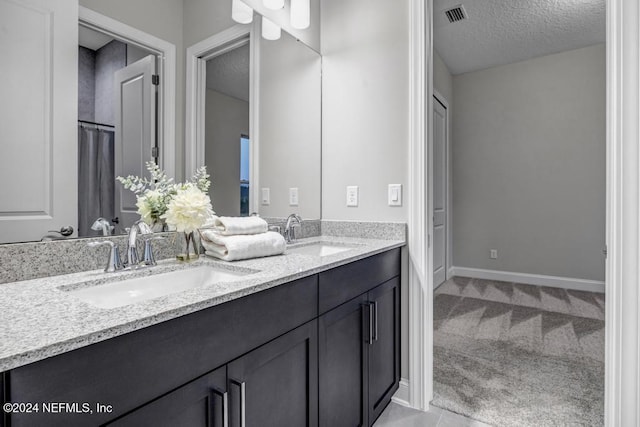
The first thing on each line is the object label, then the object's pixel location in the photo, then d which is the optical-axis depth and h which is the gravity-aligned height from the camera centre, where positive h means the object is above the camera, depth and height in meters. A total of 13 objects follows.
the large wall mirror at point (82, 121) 0.98 +0.31
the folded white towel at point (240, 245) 1.31 -0.13
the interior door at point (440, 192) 4.12 +0.23
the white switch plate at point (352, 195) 2.05 +0.10
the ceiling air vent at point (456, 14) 3.13 +1.80
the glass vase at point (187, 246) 1.31 -0.13
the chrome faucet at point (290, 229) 1.90 -0.09
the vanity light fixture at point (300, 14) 2.02 +1.14
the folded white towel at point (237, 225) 1.39 -0.06
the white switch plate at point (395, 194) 1.89 +0.09
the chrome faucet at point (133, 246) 1.13 -0.11
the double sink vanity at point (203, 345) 0.58 -0.29
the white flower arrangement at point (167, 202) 1.21 +0.03
